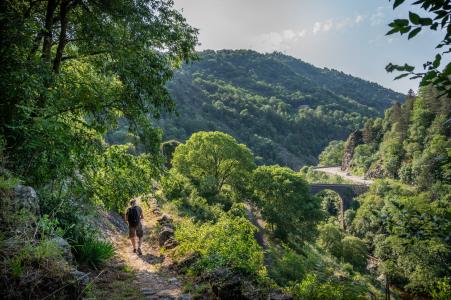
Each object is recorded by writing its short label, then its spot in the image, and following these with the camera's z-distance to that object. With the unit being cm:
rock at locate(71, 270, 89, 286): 392
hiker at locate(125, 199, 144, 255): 980
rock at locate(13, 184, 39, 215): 440
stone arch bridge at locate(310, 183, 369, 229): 6525
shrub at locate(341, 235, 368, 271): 3634
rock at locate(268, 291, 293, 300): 512
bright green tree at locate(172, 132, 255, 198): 2550
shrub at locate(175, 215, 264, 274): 669
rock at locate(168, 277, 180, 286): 699
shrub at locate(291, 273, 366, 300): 550
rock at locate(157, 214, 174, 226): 1219
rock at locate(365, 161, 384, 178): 7373
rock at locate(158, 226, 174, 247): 1031
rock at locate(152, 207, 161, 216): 1580
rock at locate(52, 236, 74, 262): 465
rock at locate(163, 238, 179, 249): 959
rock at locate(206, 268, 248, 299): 552
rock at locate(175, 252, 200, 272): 769
